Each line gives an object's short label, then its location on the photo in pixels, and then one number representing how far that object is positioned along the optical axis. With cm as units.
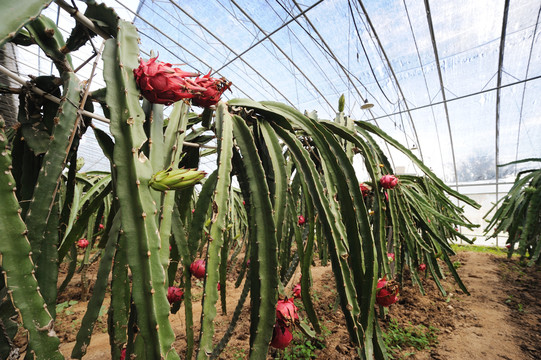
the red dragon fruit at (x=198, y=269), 101
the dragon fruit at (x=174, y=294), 96
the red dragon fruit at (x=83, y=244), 214
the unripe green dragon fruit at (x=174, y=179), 45
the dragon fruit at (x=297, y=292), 101
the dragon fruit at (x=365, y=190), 154
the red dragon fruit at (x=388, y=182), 111
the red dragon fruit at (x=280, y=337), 74
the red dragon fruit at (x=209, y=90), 61
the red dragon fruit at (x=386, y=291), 108
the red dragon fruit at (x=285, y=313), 73
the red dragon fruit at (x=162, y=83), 52
